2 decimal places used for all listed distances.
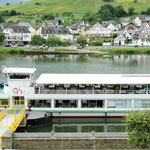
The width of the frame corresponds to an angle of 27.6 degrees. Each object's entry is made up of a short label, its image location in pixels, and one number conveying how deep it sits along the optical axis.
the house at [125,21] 160.66
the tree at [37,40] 108.88
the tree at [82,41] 109.29
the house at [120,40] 117.56
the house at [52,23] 159.29
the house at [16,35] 121.31
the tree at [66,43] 109.62
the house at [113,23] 151.02
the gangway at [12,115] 21.89
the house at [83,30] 142.00
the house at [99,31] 137.00
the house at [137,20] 162.91
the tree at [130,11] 186.04
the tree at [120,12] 180.38
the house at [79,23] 156.98
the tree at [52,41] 106.62
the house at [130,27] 135.12
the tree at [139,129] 17.23
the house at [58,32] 124.04
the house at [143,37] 118.69
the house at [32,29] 135.32
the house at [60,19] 172.23
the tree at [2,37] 111.01
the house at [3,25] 129.65
